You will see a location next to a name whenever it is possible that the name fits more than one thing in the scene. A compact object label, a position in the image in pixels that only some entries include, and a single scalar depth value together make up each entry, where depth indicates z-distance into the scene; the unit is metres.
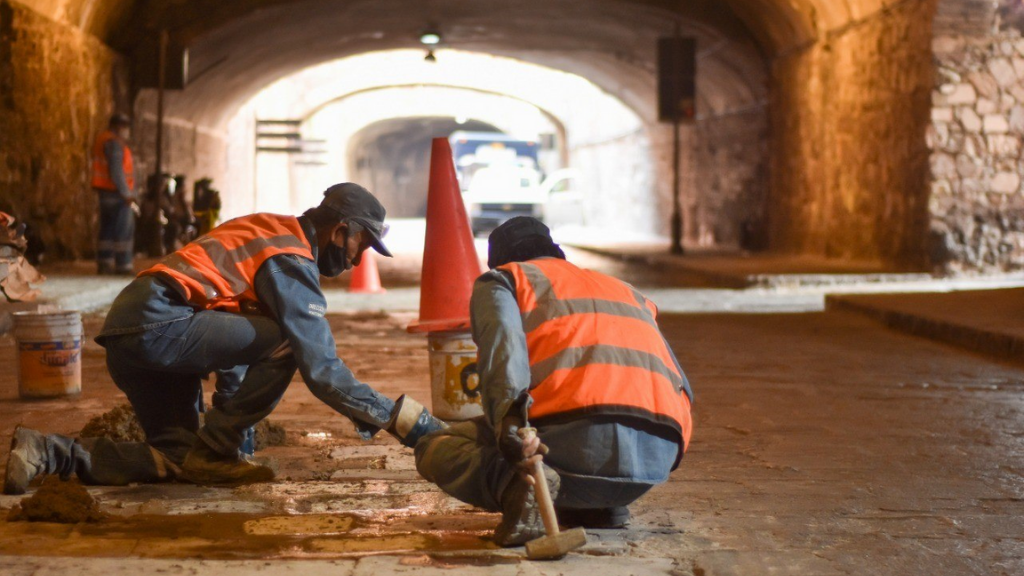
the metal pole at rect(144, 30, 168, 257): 16.22
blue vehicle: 31.23
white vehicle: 31.23
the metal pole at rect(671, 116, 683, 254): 19.48
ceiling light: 22.44
